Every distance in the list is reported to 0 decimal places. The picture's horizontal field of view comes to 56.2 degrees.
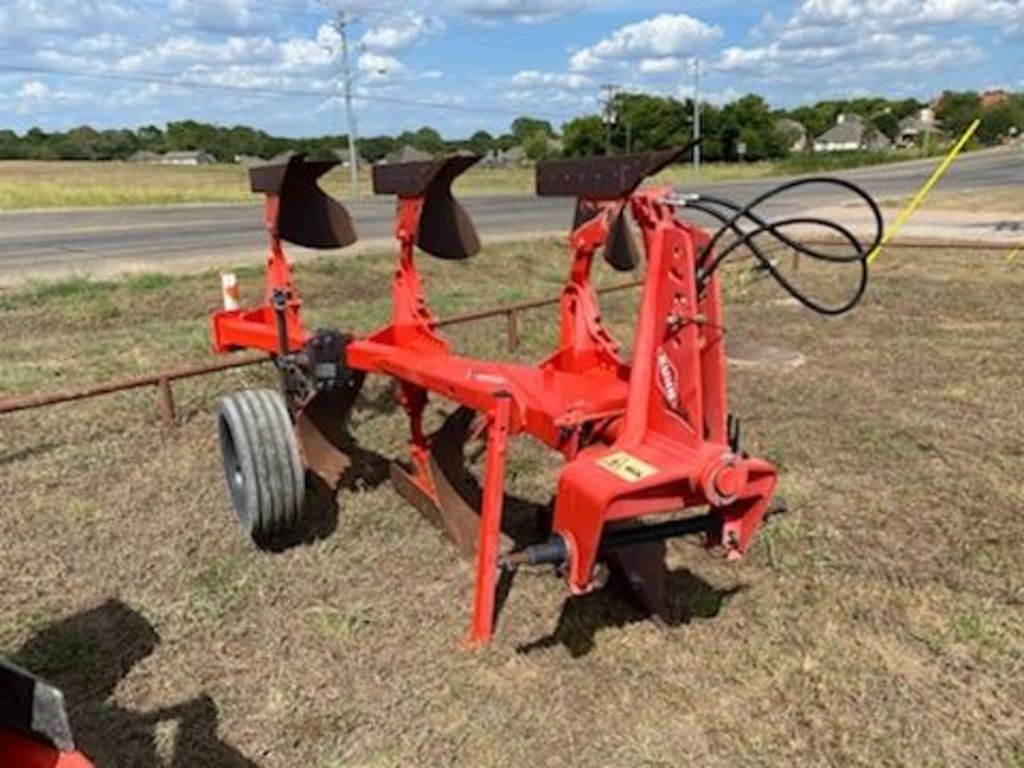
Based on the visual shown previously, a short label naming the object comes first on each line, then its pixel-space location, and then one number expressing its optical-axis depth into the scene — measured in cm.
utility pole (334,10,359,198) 4041
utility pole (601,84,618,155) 7083
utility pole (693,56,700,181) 5621
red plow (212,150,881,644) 303
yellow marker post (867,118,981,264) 1380
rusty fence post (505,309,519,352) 847
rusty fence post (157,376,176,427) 594
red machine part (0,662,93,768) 166
